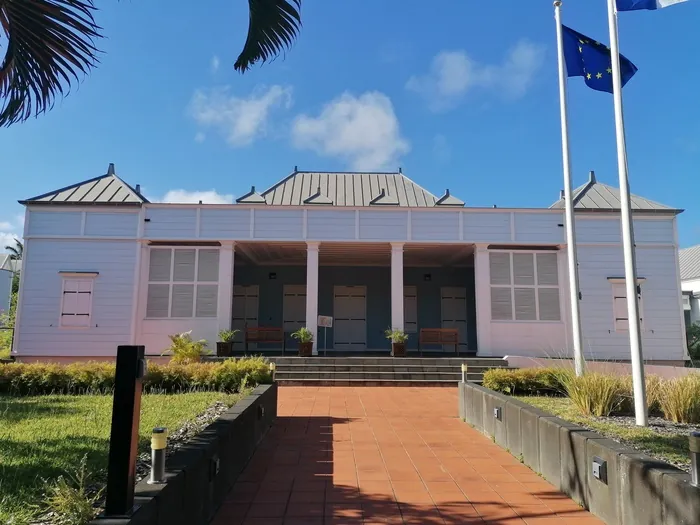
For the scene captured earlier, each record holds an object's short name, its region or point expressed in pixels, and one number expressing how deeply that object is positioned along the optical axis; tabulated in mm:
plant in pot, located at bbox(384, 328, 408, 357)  14211
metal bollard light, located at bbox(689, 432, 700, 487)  2766
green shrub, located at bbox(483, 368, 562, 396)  8500
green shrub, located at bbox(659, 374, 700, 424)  5824
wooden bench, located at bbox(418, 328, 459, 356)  15508
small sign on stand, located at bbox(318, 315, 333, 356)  14469
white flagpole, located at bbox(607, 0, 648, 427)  5791
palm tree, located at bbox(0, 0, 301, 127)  3371
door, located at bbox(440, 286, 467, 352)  18297
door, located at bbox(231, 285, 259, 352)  17969
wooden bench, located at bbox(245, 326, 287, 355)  15402
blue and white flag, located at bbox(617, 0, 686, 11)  6322
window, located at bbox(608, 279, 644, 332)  14844
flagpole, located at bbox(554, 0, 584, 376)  8602
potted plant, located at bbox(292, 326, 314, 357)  14109
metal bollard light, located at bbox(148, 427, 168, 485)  2822
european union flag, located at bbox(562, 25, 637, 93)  7904
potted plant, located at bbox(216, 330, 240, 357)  14078
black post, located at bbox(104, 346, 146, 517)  2395
